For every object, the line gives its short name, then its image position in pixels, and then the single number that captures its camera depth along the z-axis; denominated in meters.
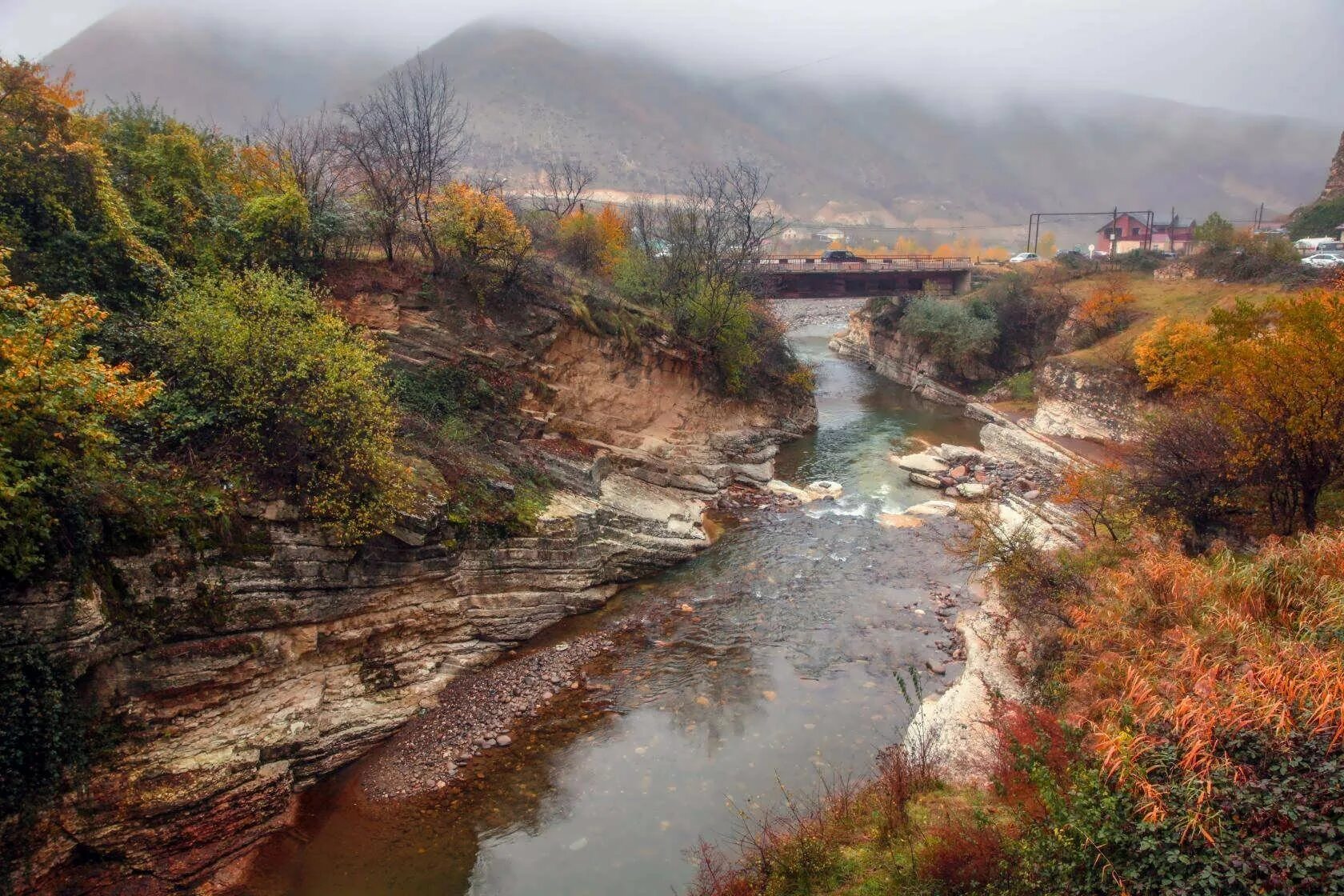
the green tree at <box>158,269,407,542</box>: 14.15
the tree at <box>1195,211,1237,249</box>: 42.44
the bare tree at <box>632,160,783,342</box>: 33.56
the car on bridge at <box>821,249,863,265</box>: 58.78
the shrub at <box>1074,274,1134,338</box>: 41.50
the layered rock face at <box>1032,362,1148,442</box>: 33.44
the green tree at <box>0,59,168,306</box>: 15.03
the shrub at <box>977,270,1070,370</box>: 49.03
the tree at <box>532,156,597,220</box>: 40.47
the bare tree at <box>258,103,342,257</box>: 22.23
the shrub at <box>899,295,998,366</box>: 49.53
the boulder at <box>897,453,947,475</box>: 32.50
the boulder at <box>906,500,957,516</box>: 27.52
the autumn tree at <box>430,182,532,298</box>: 24.59
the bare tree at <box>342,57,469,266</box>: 23.91
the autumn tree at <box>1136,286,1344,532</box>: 14.67
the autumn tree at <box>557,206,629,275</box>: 36.22
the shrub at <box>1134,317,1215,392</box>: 28.20
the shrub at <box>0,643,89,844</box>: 9.90
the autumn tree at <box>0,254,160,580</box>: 9.71
